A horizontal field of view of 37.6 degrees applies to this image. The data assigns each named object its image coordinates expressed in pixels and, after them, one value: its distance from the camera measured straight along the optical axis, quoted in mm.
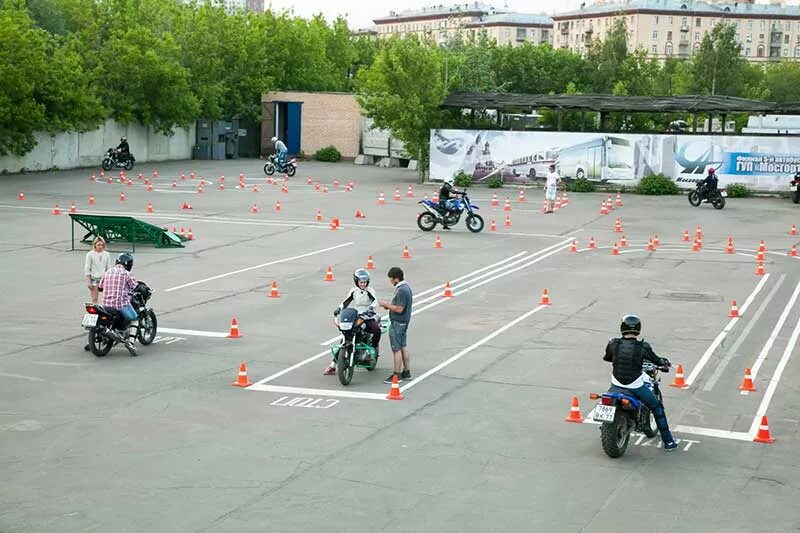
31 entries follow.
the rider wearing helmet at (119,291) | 16859
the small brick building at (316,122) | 70125
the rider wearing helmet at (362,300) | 15617
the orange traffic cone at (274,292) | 22172
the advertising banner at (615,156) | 48000
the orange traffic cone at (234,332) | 18156
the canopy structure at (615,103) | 51531
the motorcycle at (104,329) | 16484
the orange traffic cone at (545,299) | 21938
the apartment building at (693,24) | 187250
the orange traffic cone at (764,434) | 12766
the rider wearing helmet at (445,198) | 33531
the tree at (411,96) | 53397
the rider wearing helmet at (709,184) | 42250
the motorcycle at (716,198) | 42375
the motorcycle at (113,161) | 55375
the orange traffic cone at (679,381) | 15422
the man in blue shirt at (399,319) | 15438
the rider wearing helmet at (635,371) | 12266
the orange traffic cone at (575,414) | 13483
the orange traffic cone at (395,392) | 14480
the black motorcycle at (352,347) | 15070
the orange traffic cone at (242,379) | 14943
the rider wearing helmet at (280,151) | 55531
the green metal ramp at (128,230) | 28766
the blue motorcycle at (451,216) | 33469
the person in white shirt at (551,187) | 39406
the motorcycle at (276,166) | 54750
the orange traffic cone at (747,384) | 15250
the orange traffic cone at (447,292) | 22472
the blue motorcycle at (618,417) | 11867
